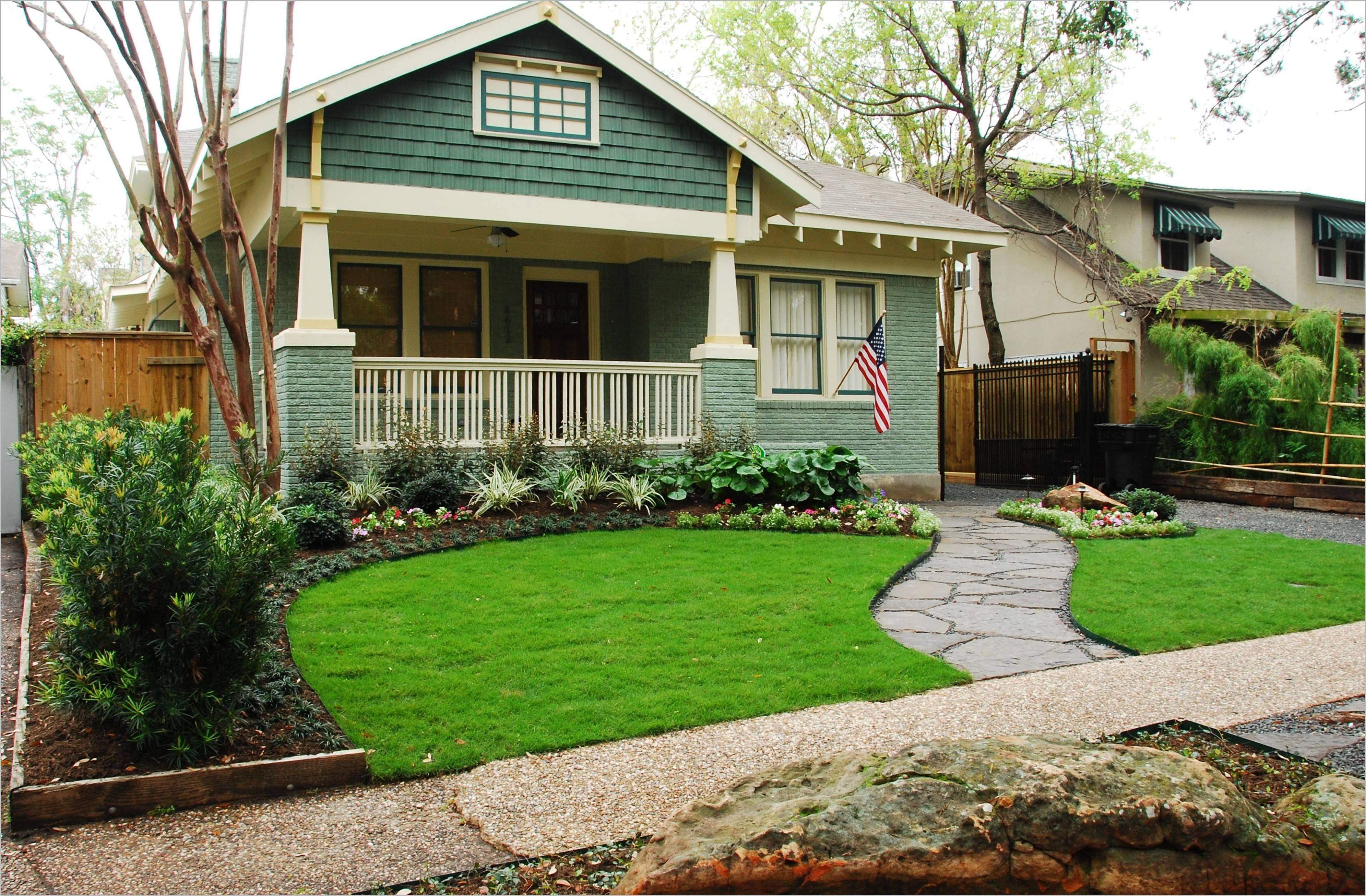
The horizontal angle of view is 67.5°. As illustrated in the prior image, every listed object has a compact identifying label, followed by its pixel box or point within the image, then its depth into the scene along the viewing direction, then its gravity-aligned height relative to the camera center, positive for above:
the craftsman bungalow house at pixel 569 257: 10.78 +2.04
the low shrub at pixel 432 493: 10.09 -0.82
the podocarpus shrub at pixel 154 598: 4.10 -0.76
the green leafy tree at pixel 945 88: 21.02 +6.94
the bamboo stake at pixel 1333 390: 13.78 +0.15
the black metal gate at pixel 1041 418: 15.77 -0.22
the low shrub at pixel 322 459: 10.28 -0.48
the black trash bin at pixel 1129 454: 14.73 -0.74
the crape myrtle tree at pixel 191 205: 9.59 +2.01
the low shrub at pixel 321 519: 8.62 -0.92
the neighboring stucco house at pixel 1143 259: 20.64 +3.12
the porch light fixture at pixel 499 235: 12.34 +2.15
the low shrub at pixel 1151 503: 12.06 -1.20
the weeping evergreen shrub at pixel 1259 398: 14.20 +0.05
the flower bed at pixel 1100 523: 11.18 -1.35
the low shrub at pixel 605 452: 11.36 -0.48
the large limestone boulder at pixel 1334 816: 2.88 -1.22
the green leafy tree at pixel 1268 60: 7.27 +2.54
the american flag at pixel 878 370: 13.00 +0.46
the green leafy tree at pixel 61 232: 37.44 +7.36
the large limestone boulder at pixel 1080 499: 12.41 -1.18
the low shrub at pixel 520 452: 11.05 -0.46
